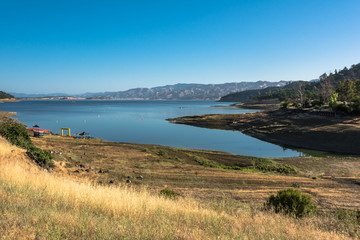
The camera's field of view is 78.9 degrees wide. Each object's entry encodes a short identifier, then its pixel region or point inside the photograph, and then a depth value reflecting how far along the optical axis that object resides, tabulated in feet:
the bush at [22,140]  60.64
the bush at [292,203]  36.31
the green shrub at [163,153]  99.32
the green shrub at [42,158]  59.63
